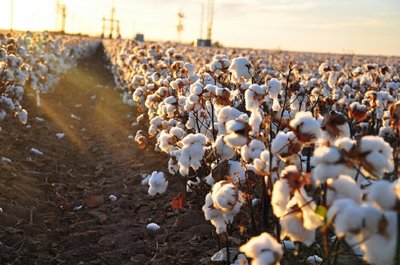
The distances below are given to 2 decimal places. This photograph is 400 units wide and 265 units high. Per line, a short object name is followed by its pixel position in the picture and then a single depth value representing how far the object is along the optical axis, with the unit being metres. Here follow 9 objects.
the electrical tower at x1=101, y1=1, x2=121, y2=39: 103.06
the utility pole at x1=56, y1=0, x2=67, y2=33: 97.19
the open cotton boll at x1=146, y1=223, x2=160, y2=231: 4.69
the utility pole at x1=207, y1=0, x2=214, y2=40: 87.56
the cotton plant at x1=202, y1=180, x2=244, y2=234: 2.44
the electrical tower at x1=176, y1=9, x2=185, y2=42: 88.95
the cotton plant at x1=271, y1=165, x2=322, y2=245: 1.99
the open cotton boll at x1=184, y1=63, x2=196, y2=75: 5.96
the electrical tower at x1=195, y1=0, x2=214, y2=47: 76.44
